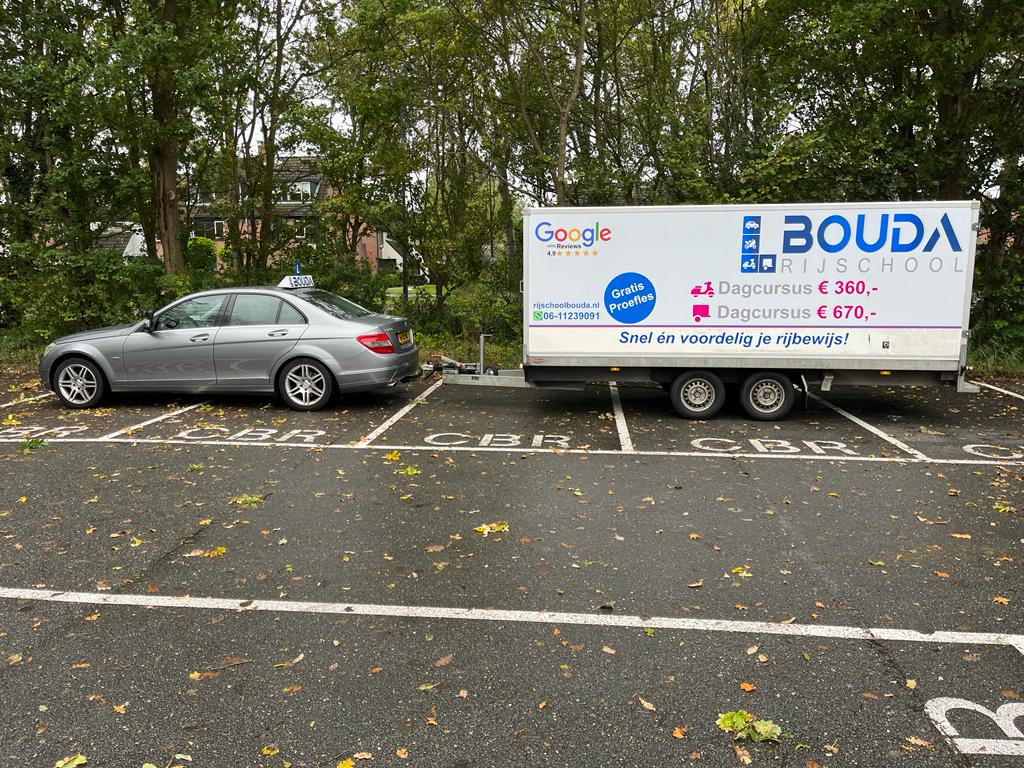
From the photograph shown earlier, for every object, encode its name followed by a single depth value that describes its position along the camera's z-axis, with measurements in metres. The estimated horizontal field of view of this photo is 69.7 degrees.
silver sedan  9.38
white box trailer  8.51
